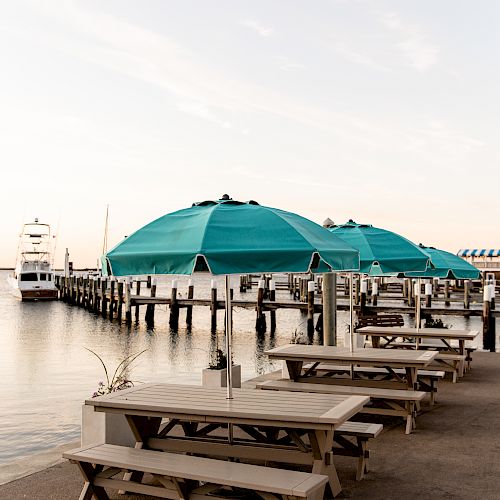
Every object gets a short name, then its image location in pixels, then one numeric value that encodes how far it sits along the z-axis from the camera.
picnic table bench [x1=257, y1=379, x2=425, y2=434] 7.46
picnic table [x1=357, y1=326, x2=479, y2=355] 11.27
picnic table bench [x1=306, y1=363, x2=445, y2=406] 8.30
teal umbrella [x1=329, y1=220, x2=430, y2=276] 9.04
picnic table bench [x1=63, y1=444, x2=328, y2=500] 4.38
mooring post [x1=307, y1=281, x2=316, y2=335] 28.60
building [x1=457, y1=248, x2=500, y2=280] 67.13
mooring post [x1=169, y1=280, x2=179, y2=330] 33.62
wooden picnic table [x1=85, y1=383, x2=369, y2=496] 4.81
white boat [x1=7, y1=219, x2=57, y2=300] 59.41
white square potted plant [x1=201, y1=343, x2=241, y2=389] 8.59
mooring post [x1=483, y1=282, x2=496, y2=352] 22.67
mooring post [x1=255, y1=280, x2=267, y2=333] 30.67
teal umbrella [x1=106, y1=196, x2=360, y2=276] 4.82
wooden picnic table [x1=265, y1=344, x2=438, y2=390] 7.82
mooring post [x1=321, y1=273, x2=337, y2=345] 13.45
